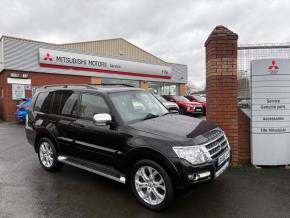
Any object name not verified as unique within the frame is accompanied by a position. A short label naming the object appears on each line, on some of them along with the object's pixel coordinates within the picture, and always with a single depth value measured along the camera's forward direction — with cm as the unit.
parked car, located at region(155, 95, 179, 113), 1280
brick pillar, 511
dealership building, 1555
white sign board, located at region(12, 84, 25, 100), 1559
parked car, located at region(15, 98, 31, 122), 1289
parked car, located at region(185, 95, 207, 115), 1617
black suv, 319
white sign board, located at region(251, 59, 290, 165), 488
